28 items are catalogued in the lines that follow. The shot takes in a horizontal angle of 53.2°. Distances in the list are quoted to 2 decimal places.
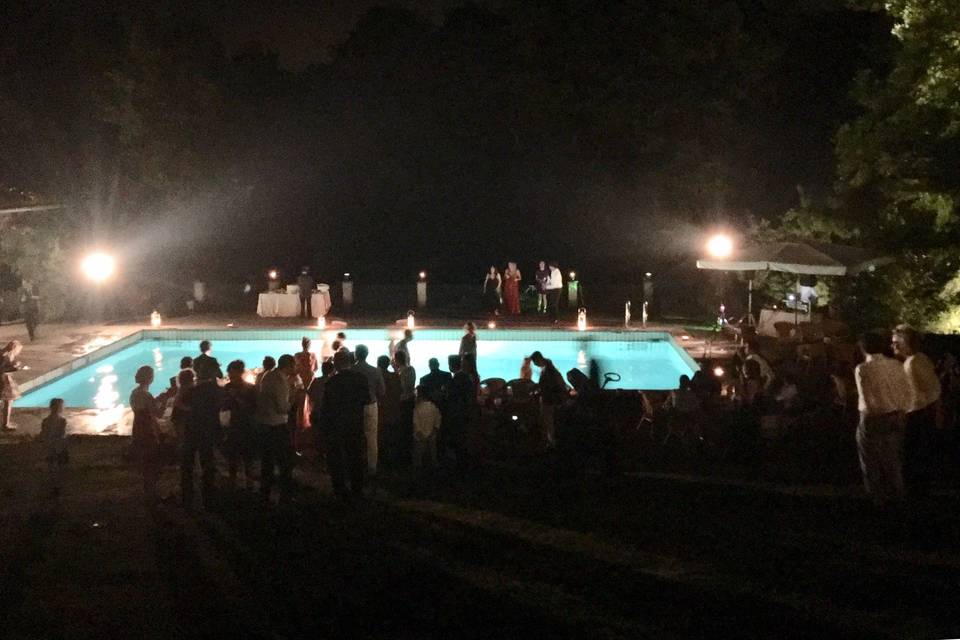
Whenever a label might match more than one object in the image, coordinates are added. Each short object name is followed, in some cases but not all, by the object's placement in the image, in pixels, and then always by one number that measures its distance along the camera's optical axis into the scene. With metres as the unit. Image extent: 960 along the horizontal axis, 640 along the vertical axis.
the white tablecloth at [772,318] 17.28
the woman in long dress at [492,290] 22.94
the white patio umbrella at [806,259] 14.43
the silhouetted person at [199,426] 7.36
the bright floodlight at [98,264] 18.31
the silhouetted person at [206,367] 8.08
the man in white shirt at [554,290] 22.00
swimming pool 17.56
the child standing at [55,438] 8.31
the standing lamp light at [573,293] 23.59
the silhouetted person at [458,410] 8.33
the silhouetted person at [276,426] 7.39
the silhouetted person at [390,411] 8.97
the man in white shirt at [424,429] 8.22
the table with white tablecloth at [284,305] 22.58
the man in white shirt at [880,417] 6.79
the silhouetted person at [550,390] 9.24
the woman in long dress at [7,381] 10.74
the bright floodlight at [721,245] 16.91
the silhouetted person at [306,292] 22.19
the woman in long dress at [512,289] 22.84
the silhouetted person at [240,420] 7.65
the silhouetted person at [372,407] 8.02
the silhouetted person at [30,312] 18.39
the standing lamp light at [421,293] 24.34
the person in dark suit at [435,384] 8.27
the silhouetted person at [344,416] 7.35
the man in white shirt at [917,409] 7.13
